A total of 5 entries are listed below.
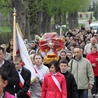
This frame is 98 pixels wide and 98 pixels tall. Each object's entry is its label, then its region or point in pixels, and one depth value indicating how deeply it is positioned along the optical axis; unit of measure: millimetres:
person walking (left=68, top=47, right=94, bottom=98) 11062
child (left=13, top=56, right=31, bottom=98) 8742
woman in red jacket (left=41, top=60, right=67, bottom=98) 8750
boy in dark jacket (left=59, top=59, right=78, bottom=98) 9411
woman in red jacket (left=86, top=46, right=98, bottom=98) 13242
